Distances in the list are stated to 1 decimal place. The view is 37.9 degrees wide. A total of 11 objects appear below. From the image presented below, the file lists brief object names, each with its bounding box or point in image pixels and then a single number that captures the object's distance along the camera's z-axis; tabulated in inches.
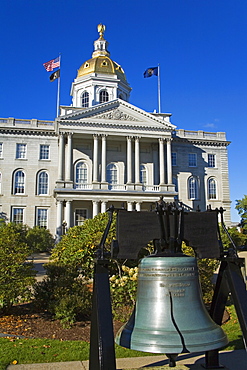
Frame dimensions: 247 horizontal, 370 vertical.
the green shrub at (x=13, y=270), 412.2
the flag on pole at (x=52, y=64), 1633.9
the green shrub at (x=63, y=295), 408.5
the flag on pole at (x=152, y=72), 1780.3
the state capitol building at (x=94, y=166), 1557.6
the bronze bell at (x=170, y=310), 152.3
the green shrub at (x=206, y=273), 500.4
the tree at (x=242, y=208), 1507.4
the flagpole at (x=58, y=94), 1777.6
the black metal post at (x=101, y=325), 135.6
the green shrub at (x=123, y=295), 424.5
